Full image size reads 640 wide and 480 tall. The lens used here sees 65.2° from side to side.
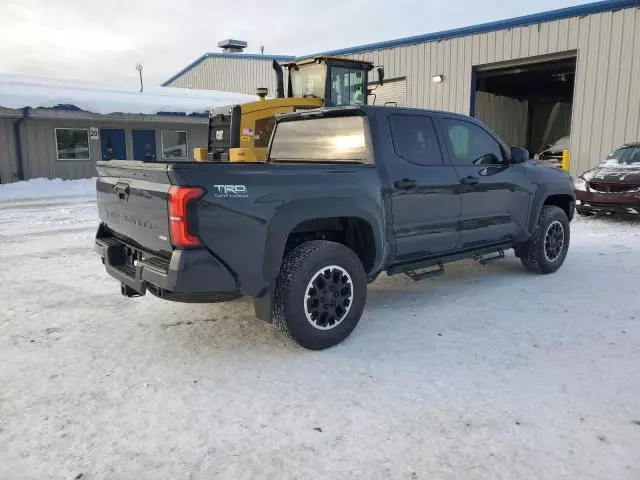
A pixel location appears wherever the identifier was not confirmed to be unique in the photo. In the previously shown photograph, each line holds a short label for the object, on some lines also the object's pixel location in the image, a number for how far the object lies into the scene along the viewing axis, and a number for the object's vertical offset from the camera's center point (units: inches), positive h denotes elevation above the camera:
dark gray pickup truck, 132.3 -18.1
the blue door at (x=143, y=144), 841.5 +18.7
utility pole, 2406.4 +412.9
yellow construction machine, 442.3 +50.0
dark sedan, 380.8 -22.6
